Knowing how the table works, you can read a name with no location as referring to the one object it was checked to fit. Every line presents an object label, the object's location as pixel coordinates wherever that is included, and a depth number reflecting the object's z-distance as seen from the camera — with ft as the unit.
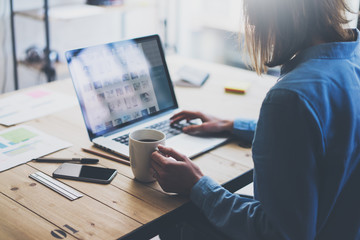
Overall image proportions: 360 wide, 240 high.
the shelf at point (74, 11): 9.78
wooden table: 2.82
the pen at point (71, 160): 3.72
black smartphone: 3.45
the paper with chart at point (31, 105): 4.62
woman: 2.63
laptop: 4.02
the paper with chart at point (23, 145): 3.76
